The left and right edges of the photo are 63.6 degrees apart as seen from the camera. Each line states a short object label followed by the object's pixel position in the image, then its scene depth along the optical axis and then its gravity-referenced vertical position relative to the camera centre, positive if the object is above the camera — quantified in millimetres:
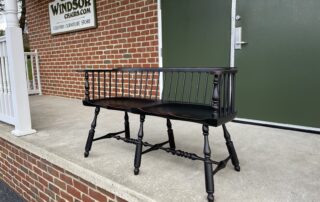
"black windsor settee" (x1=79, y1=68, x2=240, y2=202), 1370 -320
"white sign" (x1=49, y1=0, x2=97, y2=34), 4094 +797
